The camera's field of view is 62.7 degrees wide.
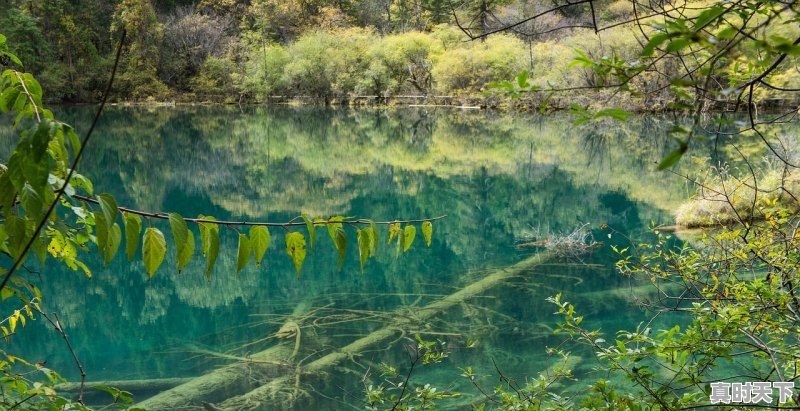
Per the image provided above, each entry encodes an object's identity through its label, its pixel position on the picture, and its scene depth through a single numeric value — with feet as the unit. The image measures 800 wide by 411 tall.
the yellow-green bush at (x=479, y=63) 130.21
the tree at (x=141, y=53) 139.13
